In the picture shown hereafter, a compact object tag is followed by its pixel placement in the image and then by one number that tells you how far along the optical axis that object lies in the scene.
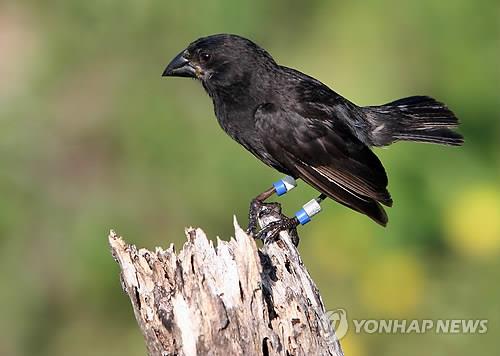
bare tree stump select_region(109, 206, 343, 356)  8.29
